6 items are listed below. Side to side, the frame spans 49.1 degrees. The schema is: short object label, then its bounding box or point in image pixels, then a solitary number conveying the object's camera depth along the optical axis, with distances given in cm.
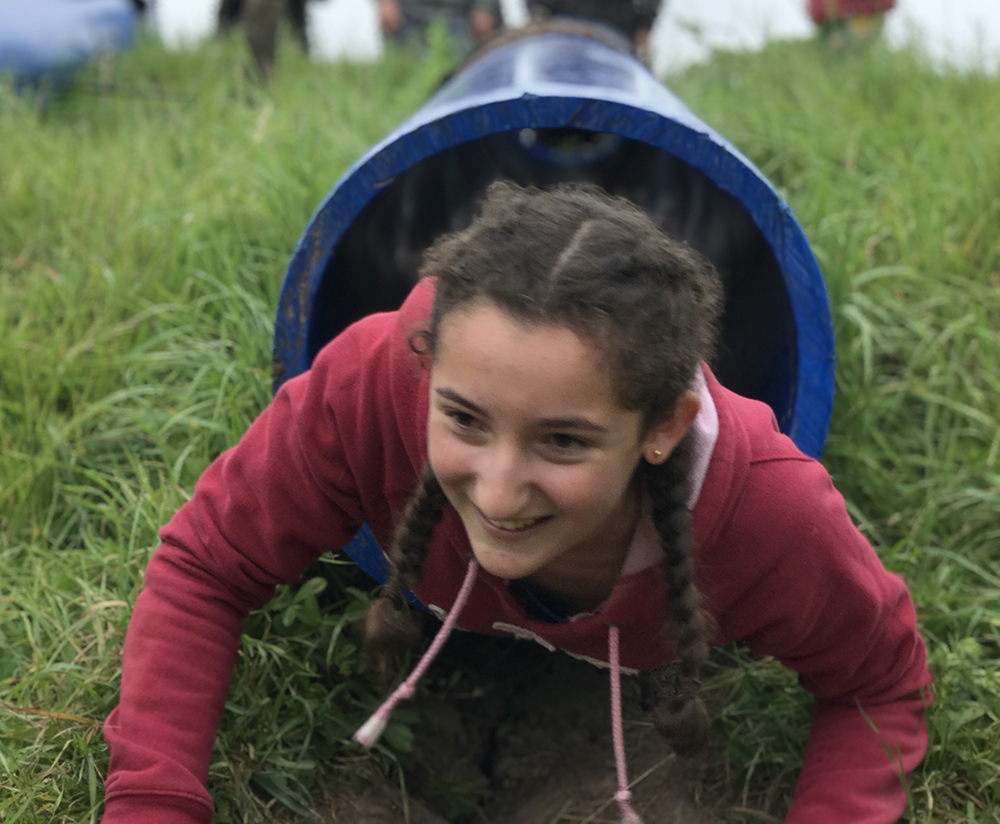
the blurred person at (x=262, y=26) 482
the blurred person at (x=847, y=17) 489
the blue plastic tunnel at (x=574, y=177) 208
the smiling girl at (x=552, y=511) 132
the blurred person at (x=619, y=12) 457
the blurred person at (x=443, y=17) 586
